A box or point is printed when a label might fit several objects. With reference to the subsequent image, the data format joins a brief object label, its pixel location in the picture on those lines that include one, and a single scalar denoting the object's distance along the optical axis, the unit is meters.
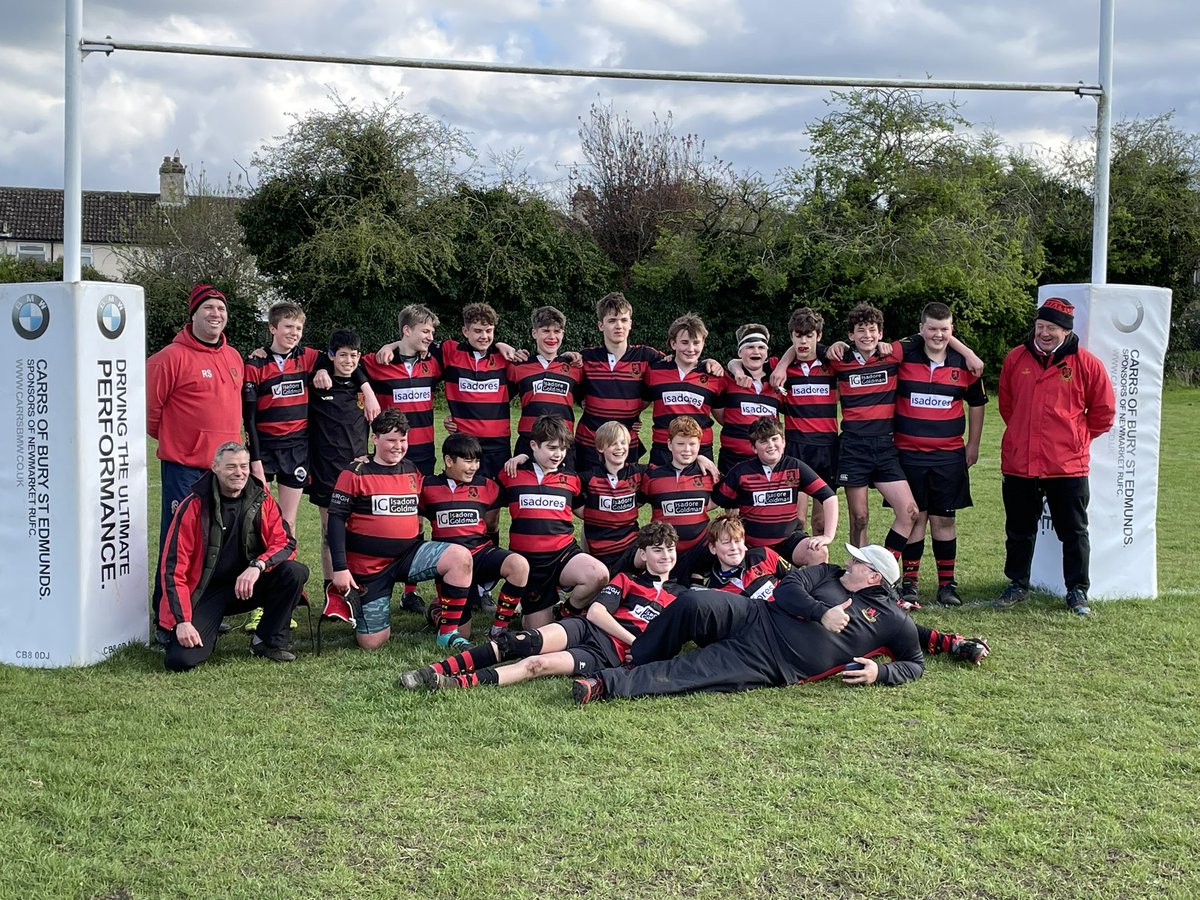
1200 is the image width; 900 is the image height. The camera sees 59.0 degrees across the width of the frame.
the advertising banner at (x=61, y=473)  5.40
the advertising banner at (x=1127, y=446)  6.67
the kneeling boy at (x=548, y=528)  5.82
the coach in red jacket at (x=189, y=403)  5.92
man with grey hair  5.31
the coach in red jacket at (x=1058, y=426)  6.38
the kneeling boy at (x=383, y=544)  5.69
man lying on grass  4.88
